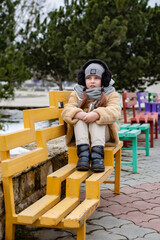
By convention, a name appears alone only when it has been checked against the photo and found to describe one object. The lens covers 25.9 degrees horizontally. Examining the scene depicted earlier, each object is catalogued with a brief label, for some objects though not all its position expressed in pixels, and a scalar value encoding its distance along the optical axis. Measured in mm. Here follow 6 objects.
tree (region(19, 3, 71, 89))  15461
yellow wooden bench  2254
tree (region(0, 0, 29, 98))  10523
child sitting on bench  2949
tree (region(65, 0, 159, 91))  13531
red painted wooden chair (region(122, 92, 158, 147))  6438
